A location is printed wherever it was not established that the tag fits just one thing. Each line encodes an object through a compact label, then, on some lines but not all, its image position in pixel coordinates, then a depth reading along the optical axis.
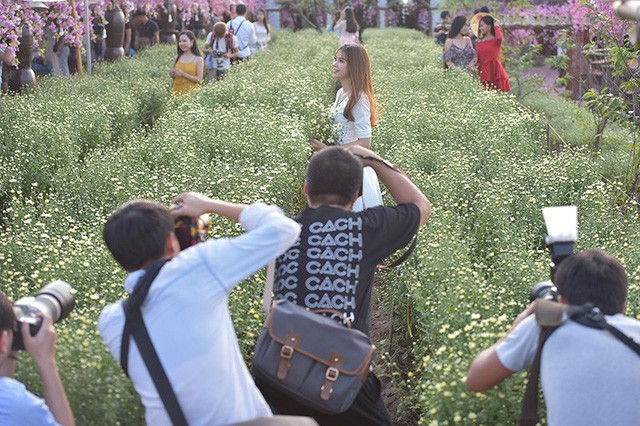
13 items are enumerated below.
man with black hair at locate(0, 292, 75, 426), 2.83
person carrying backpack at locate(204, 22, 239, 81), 15.92
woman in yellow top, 12.57
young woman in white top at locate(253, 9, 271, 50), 23.11
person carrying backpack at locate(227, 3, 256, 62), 17.45
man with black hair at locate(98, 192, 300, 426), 2.85
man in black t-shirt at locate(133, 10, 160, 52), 25.39
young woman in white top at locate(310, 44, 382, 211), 6.67
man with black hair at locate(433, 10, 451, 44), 24.00
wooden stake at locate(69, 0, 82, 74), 15.83
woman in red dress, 12.88
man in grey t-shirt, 2.79
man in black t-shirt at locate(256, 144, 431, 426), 3.60
